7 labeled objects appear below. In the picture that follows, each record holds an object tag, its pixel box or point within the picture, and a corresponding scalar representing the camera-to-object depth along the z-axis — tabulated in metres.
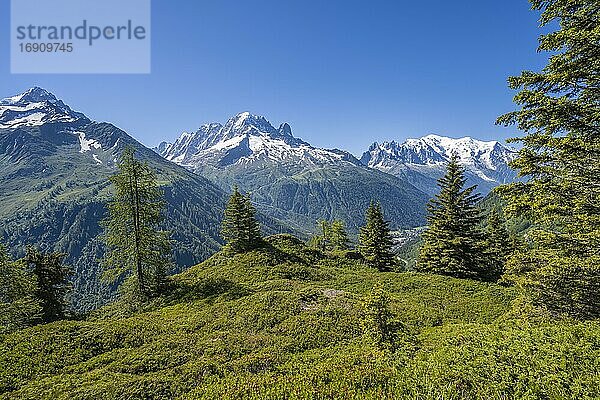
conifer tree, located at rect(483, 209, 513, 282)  42.06
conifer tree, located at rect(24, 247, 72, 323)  30.62
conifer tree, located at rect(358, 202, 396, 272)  46.91
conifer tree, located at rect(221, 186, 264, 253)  38.97
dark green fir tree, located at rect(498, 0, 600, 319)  11.36
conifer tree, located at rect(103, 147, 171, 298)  27.92
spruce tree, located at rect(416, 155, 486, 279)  35.72
